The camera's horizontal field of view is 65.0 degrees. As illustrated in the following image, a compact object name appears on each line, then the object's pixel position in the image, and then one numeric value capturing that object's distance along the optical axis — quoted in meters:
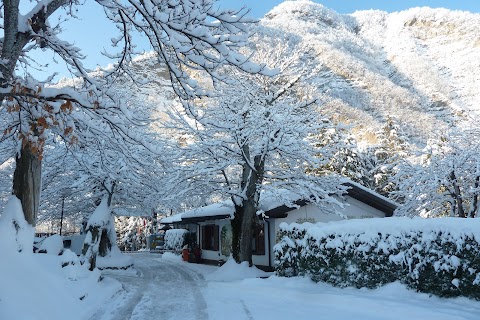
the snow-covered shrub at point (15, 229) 7.33
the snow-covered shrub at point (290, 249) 13.29
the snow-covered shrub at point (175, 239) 37.34
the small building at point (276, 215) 19.72
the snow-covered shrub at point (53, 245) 11.82
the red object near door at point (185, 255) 29.07
